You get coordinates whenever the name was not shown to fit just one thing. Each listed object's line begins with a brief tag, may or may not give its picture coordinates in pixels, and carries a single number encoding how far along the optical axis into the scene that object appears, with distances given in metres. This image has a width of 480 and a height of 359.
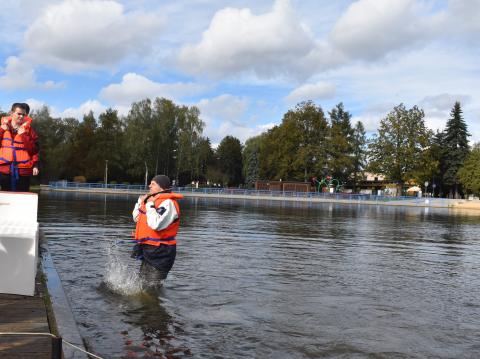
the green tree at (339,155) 85.69
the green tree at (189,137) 88.62
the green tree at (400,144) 80.31
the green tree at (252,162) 105.62
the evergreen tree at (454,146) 85.94
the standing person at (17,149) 7.12
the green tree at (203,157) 90.00
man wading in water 6.61
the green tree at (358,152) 102.75
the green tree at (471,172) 77.94
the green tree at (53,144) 86.94
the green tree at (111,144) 88.81
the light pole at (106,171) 86.32
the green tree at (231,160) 113.50
